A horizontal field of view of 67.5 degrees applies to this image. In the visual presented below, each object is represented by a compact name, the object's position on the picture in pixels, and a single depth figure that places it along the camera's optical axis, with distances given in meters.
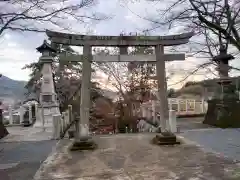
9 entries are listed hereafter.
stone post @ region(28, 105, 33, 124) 11.10
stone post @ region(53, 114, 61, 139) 6.87
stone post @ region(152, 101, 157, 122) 9.13
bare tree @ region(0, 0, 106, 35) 5.07
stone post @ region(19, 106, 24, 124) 11.24
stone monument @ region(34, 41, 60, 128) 9.73
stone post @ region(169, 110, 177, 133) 7.37
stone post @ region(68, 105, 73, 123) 10.14
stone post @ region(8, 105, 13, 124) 11.16
